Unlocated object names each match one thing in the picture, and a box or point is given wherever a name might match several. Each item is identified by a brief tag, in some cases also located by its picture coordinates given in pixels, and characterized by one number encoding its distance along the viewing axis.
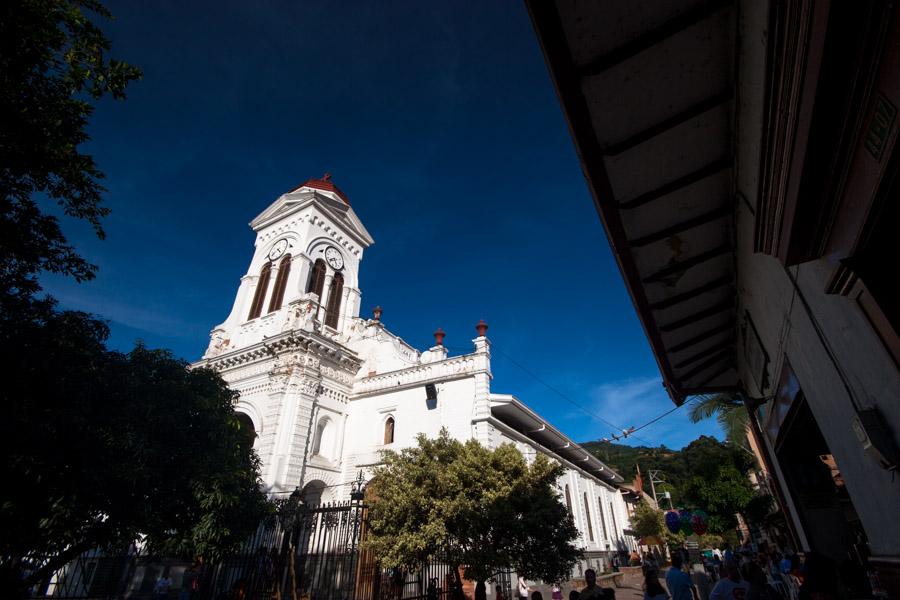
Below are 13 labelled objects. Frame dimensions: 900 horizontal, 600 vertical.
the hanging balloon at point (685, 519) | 11.68
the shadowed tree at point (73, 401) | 6.32
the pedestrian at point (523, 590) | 11.98
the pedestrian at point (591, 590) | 6.36
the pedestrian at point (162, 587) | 13.91
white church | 17.97
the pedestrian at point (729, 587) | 5.98
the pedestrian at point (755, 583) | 6.25
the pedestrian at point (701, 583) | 10.47
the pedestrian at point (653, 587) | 6.36
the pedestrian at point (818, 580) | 3.63
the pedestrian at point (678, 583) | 6.48
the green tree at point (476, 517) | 9.77
